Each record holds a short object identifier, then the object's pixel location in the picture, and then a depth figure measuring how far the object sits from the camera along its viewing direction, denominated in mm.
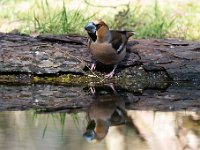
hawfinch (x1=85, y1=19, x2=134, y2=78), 13028
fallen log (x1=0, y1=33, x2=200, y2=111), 12812
